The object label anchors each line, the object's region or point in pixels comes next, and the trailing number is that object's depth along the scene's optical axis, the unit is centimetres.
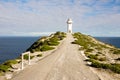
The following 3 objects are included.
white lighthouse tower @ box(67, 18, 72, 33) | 10401
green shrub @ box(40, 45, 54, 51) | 3876
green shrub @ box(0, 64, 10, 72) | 2139
